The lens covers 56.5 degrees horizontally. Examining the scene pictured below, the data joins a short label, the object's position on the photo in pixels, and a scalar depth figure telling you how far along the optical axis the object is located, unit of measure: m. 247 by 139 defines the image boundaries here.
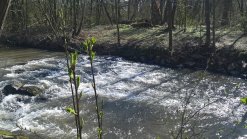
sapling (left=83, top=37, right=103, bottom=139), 1.05
